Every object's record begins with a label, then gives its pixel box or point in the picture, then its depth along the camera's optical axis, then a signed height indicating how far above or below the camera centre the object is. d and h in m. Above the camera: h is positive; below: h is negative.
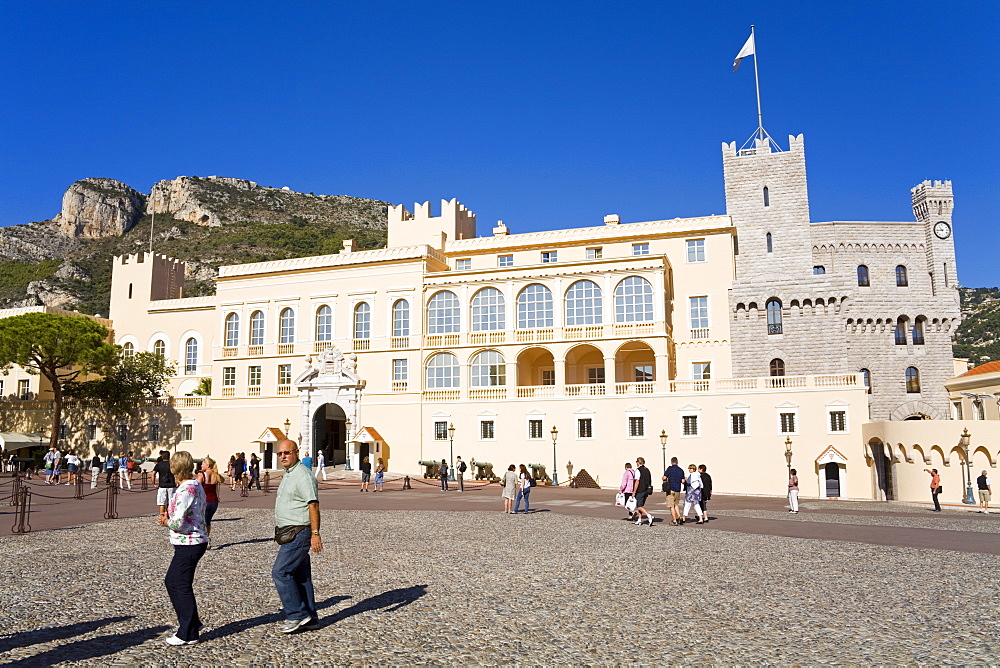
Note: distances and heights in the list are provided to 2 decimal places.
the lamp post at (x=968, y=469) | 30.88 -1.31
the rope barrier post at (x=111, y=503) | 20.00 -1.25
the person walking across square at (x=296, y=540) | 7.85 -0.90
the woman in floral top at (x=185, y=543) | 7.50 -0.87
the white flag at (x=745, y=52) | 46.25 +22.63
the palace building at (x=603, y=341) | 38.97 +5.75
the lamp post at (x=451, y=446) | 42.19 +0.04
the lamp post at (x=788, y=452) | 36.69 -0.53
